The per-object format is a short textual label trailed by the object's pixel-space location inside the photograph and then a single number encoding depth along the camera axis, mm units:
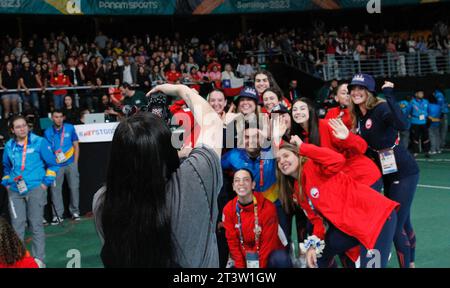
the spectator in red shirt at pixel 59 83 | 13656
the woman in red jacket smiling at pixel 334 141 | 4773
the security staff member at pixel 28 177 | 6453
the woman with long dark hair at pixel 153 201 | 1858
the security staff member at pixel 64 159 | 9055
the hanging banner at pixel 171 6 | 17047
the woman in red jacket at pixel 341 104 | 5857
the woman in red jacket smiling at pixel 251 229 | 5074
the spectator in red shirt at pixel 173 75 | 16516
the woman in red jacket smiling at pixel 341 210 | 4141
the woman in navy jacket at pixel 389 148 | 5051
